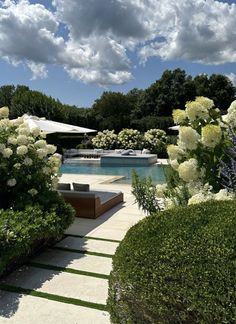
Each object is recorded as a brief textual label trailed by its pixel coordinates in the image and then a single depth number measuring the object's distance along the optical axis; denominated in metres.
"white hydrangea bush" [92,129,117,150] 26.88
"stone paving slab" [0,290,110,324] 3.83
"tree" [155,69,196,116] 41.16
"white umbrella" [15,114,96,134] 10.84
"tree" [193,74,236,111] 41.53
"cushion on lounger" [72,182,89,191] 8.66
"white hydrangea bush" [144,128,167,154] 25.25
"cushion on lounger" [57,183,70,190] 8.77
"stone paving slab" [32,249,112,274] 5.25
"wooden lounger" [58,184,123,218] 8.16
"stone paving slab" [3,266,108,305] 4.44
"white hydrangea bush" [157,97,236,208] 3.46
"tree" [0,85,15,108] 49.54
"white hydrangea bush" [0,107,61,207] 6.15
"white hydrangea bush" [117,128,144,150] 25.95
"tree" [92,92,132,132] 49.49
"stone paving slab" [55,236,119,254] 6.07
